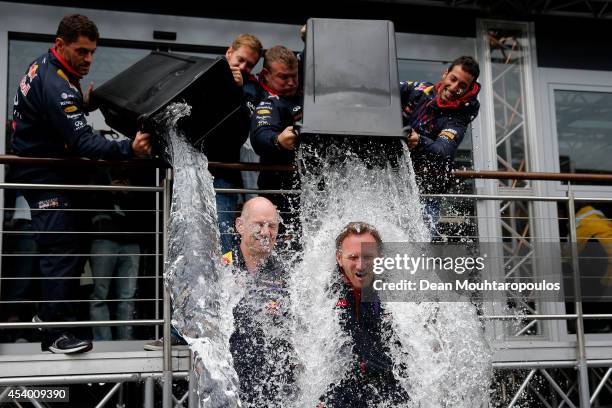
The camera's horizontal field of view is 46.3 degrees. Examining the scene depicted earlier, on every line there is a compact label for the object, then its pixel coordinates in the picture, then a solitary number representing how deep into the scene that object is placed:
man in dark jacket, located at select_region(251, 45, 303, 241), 3.70
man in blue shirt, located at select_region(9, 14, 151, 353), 3.47
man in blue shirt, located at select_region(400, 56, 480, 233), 3.82
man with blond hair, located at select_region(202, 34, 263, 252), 3.60
